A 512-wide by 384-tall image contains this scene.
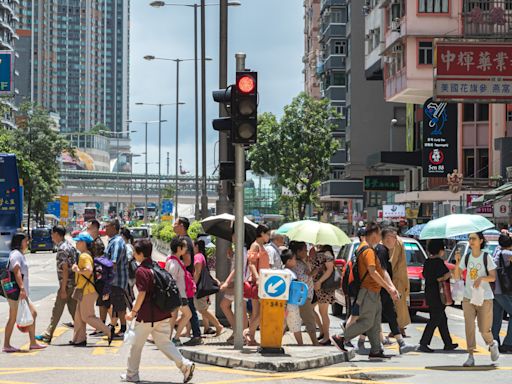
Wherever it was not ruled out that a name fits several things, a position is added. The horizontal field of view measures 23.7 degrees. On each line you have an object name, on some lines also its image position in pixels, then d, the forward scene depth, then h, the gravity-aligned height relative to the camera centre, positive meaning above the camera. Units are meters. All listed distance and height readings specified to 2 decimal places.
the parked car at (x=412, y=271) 23.95 -1.65
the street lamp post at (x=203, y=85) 40.49 +3.78
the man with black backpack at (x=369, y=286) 15.34 -1.24
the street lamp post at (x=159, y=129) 81.76 +4.36
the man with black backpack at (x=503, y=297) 16.86 -1.51
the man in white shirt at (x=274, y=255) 16.91 -0.94
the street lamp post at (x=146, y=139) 100.56 +4.17
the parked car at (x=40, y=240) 80.50 -3.52
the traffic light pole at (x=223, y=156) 20.09 +0.54
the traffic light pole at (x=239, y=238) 15.38 -0.63
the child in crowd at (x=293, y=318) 16.31 -1.75
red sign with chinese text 44.97 +4.42
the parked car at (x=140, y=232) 72.73 -2.72
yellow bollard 15.33 -1.77
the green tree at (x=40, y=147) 100.81 +3.41
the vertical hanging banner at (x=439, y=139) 65.31 +2.67
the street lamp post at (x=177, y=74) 57.85 +5.94
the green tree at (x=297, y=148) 86.00 +2.82
